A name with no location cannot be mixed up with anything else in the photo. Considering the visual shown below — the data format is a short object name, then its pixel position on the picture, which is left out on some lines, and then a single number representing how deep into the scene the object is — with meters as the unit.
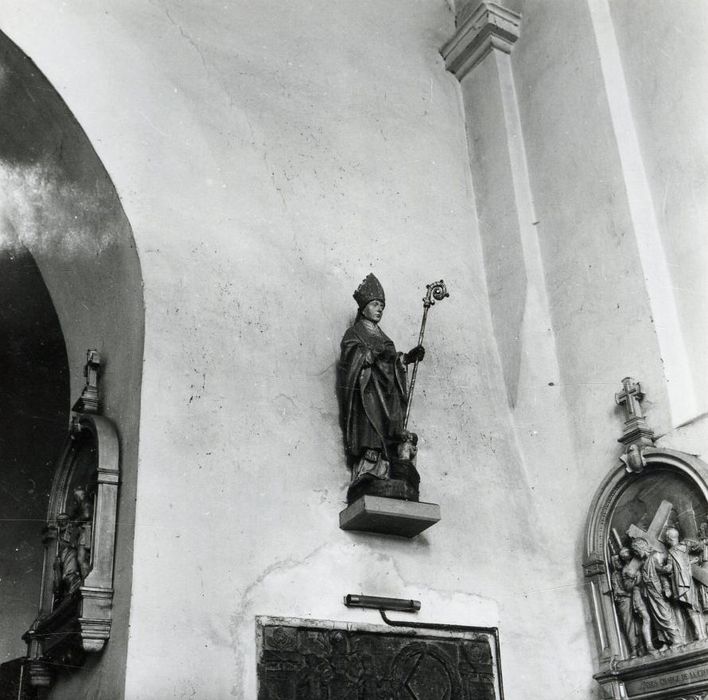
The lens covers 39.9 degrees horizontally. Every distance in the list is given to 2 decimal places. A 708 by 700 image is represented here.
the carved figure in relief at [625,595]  5.58
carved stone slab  5.05
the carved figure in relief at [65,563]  5.34
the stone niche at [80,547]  4.92
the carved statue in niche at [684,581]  5.22
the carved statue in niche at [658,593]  5.32
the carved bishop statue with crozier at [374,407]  5.69
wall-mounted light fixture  5.39
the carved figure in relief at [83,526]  5.27
